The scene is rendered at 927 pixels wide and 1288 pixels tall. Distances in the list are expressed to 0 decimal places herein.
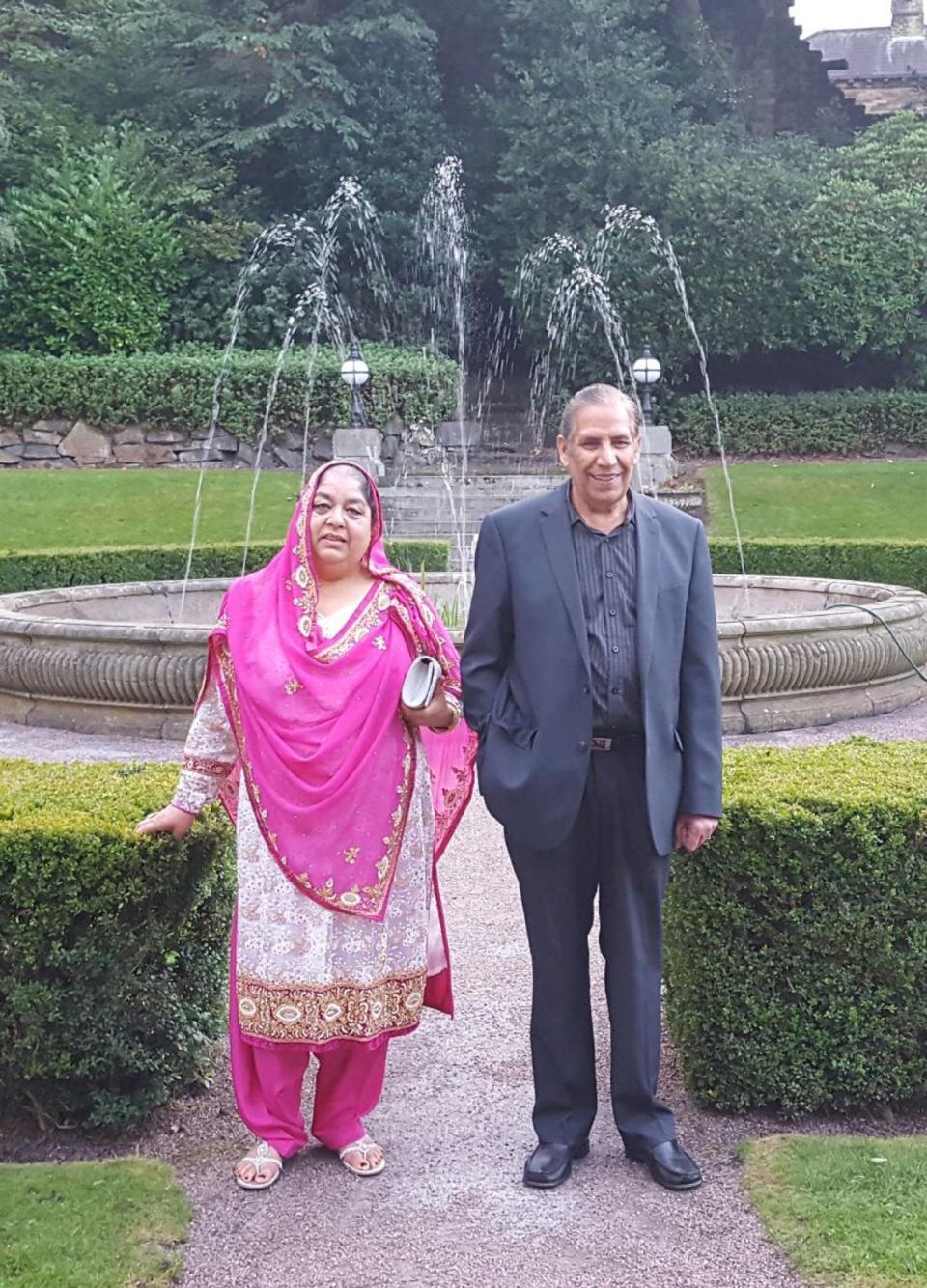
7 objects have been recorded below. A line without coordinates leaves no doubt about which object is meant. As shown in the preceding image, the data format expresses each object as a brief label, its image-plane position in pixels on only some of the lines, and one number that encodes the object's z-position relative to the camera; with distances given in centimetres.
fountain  736
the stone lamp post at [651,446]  1783
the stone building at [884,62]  3017
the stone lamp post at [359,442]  1873
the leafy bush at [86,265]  2150
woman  290
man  280
